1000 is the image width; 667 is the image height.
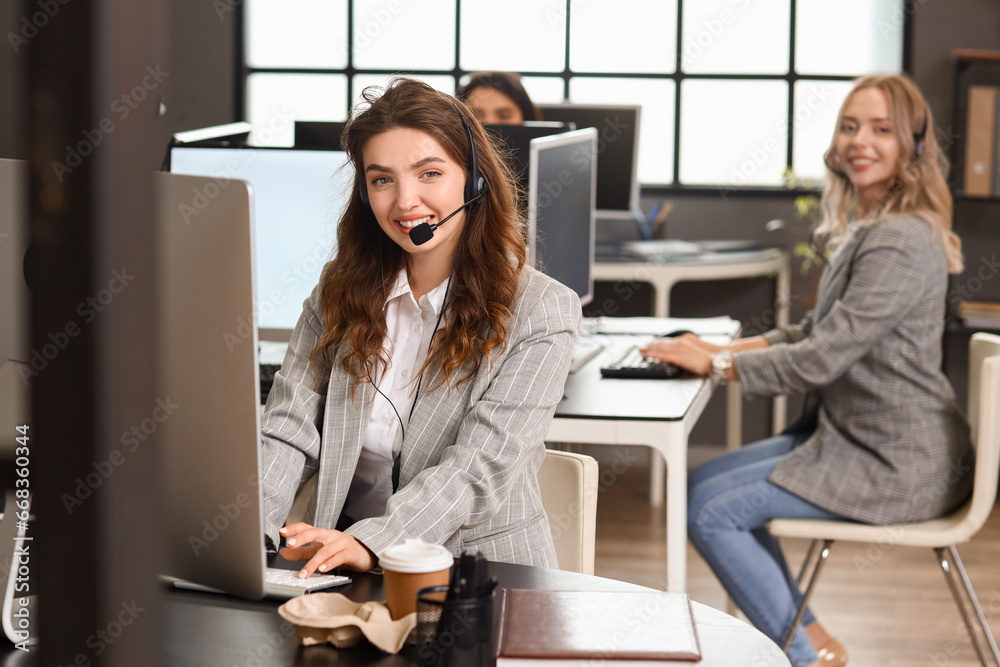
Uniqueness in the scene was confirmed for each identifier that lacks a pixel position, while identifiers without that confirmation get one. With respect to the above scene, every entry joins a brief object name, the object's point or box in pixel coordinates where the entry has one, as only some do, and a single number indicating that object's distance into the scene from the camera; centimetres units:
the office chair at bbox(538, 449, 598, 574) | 515
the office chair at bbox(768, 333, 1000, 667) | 595
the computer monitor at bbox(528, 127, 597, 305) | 609
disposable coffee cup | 428
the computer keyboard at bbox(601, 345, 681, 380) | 624
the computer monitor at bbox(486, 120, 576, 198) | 621
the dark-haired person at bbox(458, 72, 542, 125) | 754
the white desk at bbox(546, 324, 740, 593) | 572
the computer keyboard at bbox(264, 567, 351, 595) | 452
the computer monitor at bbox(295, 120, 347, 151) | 658
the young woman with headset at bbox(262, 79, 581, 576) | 500
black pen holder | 415
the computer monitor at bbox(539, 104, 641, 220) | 835
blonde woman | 613
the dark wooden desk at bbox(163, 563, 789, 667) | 429
